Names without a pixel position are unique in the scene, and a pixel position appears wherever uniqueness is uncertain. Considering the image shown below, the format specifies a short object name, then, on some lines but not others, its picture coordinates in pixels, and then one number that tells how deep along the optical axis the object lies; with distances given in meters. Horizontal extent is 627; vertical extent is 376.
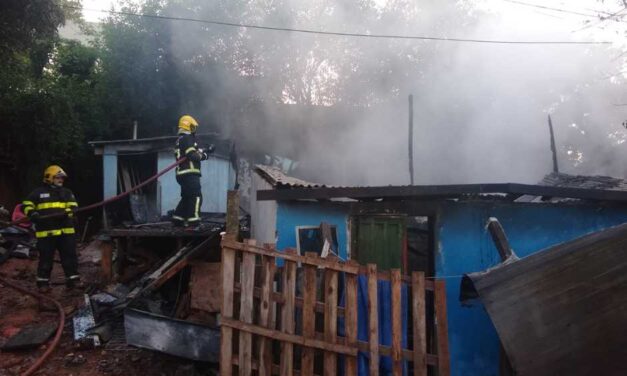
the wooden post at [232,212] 4.52
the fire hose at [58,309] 4.98
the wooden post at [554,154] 9.50
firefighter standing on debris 7.56
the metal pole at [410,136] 7.09
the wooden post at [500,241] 4.12
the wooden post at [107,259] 7.78
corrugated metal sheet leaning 2.42
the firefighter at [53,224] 6.81
